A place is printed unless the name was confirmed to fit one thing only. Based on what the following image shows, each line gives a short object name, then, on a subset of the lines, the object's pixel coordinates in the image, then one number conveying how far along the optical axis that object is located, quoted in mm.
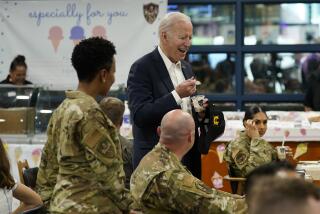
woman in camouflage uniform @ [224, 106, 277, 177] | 8937
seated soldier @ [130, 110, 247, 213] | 5185
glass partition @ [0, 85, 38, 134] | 11106
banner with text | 13352
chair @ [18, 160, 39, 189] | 7315
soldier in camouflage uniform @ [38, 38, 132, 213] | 4878
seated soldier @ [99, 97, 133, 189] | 7935
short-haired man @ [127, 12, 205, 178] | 6763
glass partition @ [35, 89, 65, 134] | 11222
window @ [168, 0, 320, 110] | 14204
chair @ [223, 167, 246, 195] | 8656
